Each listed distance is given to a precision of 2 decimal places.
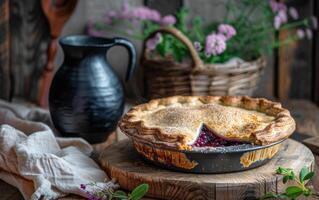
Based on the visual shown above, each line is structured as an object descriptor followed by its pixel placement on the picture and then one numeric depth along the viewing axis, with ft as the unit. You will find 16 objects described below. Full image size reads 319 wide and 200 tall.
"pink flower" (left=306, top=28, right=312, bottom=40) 8.05
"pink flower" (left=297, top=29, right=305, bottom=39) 7.99
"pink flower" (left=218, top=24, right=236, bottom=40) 7.20
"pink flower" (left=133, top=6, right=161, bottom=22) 8.09
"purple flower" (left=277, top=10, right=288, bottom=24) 7.85
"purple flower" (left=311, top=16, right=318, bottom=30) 8.08
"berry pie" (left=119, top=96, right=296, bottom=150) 5.14
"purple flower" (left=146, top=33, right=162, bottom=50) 7.56
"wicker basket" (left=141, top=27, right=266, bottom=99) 7.33
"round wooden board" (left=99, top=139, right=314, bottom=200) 5.03
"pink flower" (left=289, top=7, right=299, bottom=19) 7.99
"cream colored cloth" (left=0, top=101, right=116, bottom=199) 5.30
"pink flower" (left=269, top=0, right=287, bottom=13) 7.93
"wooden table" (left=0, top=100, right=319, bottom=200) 5.51
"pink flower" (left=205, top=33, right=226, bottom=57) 7.00
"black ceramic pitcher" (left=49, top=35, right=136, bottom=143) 6.46
